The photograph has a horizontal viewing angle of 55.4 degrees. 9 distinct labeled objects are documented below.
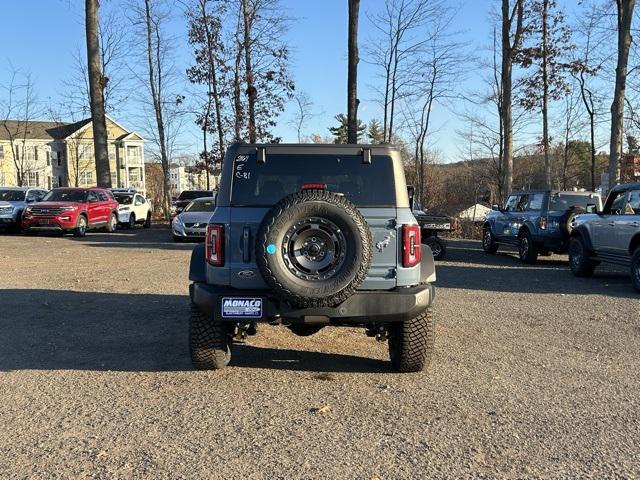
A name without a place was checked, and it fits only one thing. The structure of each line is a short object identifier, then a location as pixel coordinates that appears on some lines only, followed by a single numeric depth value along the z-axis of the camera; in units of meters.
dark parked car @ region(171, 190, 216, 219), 26.36
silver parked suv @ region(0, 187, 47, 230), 21.64
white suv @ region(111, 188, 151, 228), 25.59
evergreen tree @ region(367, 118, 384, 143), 70.46
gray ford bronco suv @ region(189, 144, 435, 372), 4.53
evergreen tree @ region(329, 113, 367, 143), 53.81
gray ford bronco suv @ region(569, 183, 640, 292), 10.34
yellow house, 66.56
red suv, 20.30
